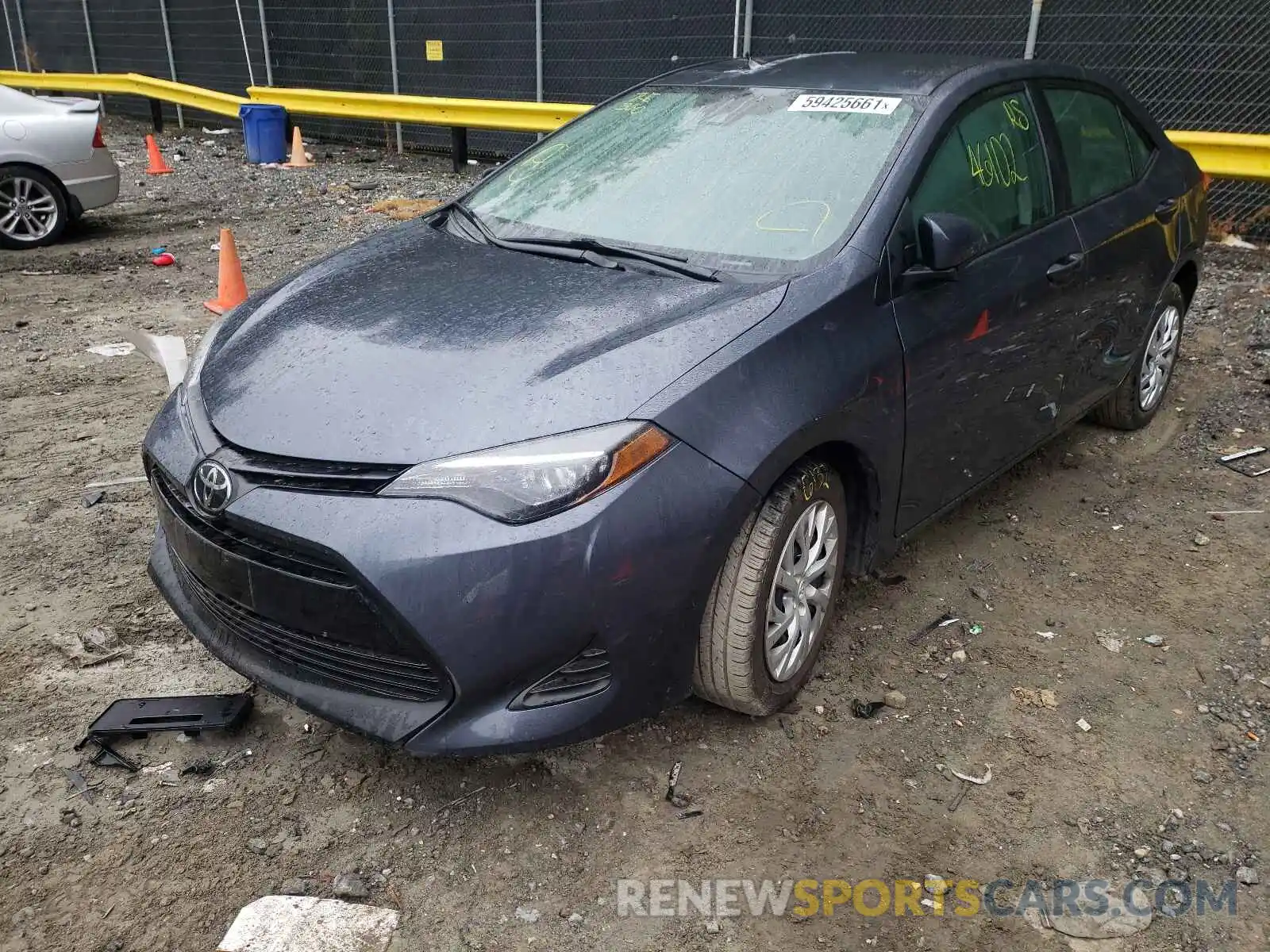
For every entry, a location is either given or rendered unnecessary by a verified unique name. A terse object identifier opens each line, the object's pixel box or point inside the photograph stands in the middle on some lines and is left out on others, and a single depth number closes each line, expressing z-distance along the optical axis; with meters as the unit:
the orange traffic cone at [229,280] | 6.65
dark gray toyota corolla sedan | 2.36
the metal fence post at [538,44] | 12.17
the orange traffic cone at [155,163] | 12.79
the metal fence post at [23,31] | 21.30
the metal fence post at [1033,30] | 8.70
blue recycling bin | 12.84
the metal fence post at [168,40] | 17.62
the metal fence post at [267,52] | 15.60
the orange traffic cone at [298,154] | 12.95
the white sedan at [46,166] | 8.74
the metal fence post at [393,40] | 13.88
